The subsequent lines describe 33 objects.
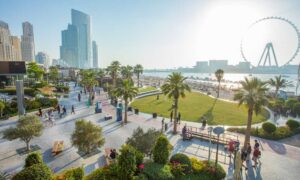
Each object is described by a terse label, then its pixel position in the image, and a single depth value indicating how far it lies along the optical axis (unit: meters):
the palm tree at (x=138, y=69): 68.00
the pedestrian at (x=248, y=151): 16.41
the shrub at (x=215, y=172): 11.96
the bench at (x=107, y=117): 27.97
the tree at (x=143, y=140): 13.34
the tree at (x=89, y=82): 38.91
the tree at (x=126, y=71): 63.47
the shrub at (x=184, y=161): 11.84
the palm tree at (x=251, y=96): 16.92
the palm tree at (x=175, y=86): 22.30
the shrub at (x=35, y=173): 8.11
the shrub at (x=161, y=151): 11.49
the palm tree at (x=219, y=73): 54.62
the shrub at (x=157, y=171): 10.51
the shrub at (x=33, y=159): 10.30
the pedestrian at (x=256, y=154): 15.41
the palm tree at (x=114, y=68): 53.63
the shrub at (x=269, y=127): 21.55
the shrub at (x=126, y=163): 10.20
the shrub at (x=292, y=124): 22.89
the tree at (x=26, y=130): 15.59
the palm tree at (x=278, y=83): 41.72
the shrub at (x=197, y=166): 12.16
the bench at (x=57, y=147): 16.18
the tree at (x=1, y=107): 26.20
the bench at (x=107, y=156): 14.59
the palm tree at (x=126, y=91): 25.88
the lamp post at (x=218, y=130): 12.27
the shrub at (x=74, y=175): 9.77
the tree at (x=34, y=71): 63.40
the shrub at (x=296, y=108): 32.19
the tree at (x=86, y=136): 14.67
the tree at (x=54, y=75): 70.71
